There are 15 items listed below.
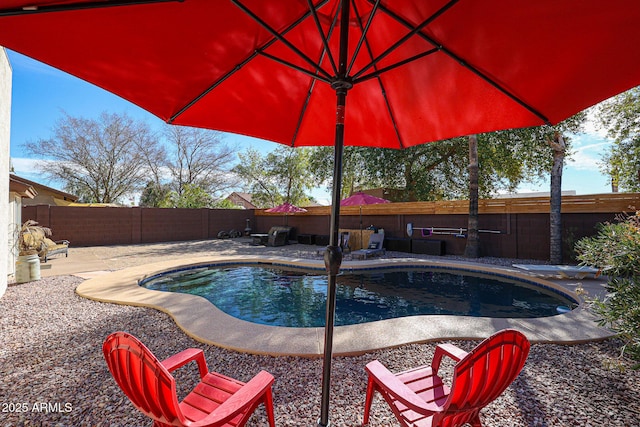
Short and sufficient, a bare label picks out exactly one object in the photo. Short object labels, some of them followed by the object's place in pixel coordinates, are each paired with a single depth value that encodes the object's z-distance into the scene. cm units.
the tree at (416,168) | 1286
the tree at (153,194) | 2262
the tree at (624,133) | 881
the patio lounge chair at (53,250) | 801
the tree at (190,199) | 1992
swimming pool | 501
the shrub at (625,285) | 221
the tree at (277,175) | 2250
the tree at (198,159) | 2272
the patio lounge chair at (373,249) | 954
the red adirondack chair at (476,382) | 141
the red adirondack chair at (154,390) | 128
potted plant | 576
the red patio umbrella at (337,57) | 155
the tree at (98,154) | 1862
